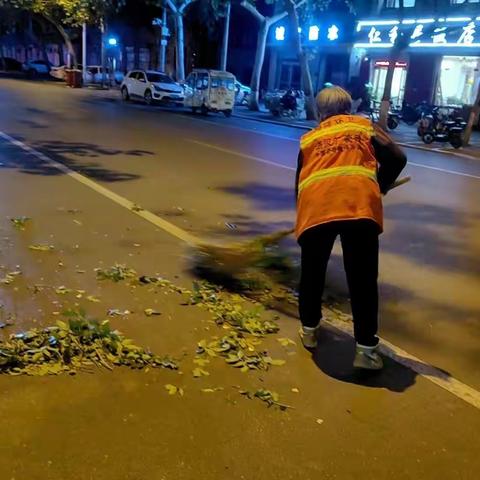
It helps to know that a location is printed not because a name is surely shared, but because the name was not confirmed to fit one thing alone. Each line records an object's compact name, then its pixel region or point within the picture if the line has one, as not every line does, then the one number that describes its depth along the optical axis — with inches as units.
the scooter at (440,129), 776.0
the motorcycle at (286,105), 1094.4
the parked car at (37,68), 2165.4
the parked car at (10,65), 2519.7
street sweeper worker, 146.7
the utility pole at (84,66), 1836.9
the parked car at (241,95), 1416.1
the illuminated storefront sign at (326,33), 1423.5
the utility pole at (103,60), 1715.6
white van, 1036.5
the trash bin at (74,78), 1653.5
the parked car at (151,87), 1214.3
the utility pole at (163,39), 1451.8
